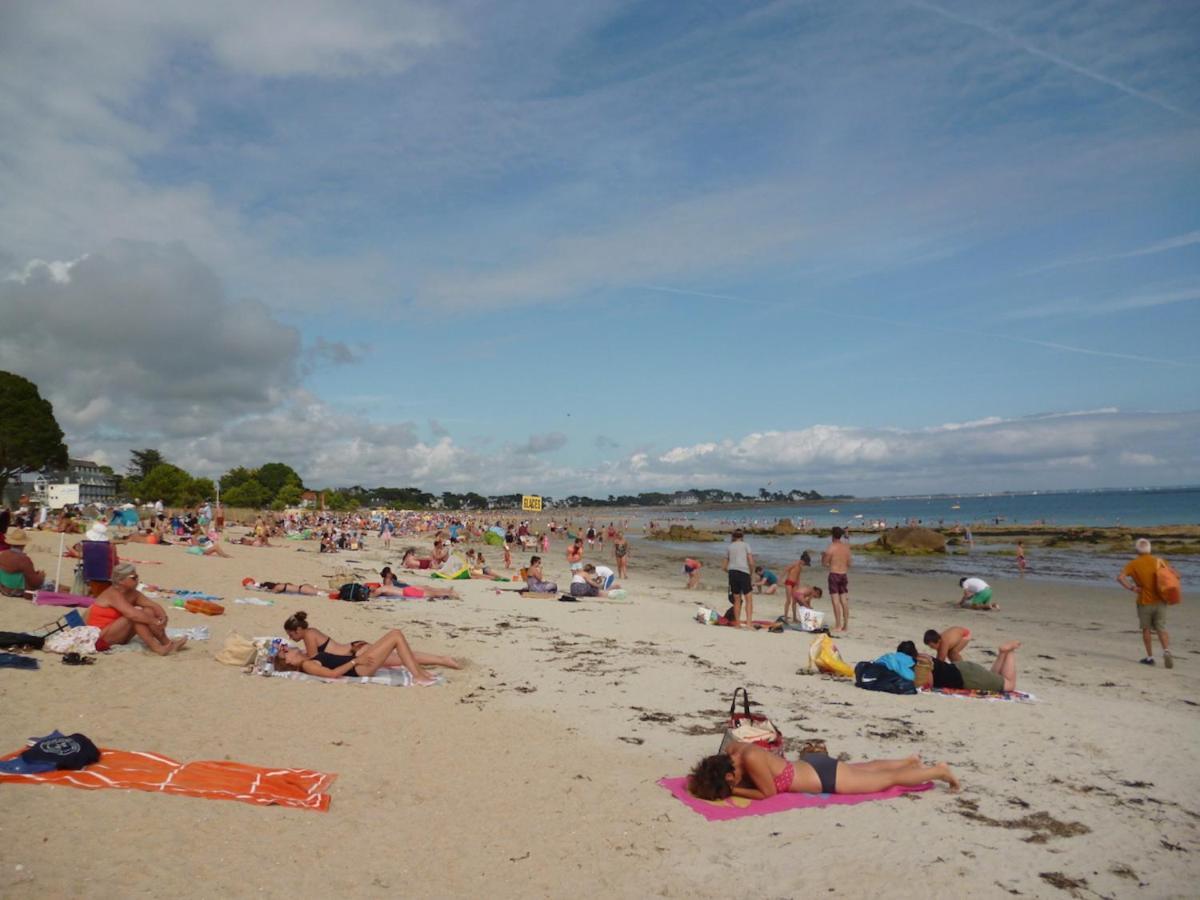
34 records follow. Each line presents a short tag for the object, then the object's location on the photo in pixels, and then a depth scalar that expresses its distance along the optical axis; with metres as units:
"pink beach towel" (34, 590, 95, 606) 10.82
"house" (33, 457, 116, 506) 98.75
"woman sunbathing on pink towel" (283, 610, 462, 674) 8.68
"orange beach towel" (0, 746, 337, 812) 4.92
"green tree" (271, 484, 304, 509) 77.25
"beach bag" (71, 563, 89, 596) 11.27
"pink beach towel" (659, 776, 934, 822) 5.52
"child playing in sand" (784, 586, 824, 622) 14.87
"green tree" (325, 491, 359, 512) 77.96
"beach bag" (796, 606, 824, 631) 13.51
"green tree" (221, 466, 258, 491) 88.31
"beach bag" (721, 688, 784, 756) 6.18
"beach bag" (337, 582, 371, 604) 15.24
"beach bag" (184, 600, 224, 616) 11.69
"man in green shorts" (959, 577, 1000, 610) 18.58
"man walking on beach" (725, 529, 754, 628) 13.73
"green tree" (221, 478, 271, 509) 78.06
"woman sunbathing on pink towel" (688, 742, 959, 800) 5.70
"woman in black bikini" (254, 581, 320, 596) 15.22
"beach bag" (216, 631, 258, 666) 8.72
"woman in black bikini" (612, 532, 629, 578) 25.27
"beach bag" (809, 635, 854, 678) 9.78
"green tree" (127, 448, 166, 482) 96.69
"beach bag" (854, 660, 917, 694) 8.80
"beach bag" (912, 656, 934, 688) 8.96
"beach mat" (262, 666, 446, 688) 8.53
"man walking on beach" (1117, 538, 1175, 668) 11.14
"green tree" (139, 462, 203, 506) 64.19
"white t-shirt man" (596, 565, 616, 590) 18.25
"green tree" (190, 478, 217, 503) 66.25
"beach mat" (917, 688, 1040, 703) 8.66
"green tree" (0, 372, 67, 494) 50.16
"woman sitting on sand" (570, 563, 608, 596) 17.59
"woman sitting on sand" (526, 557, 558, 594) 17.67
